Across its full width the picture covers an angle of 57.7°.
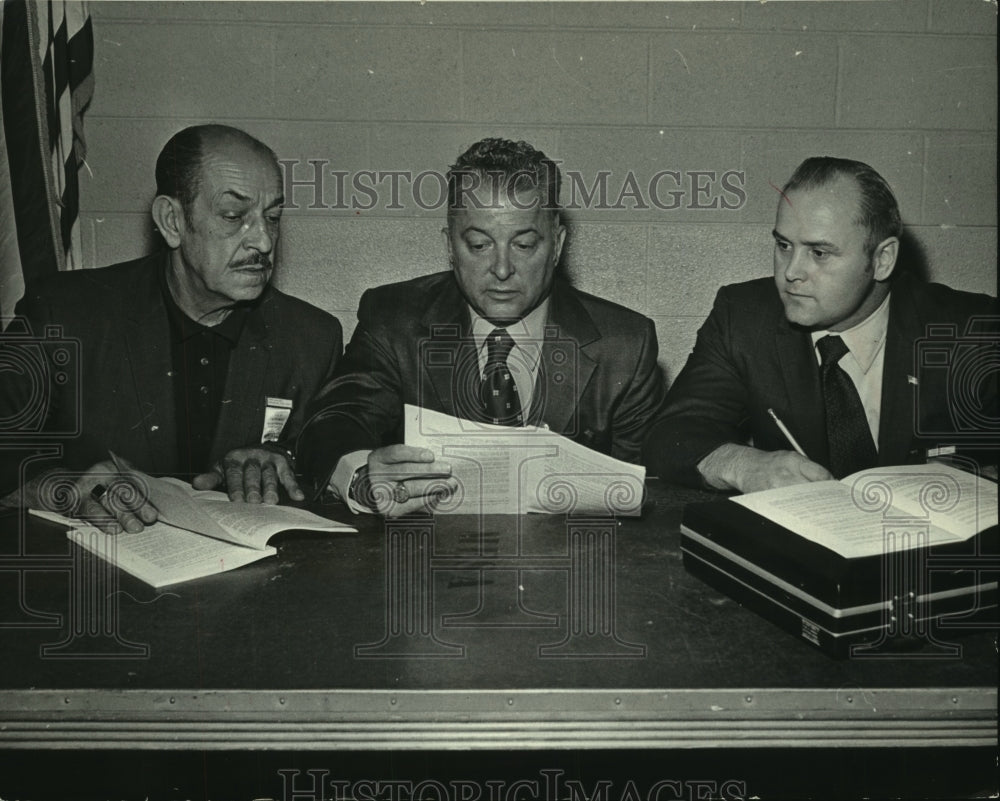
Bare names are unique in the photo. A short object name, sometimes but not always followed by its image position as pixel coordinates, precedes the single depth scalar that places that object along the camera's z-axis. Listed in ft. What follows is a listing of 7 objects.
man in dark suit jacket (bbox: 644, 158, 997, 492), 8.28
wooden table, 3.97
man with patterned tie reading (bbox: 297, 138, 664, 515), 8.54
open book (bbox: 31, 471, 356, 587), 5.26
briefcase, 4.25
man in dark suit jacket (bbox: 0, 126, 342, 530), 8.47
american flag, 8.38
